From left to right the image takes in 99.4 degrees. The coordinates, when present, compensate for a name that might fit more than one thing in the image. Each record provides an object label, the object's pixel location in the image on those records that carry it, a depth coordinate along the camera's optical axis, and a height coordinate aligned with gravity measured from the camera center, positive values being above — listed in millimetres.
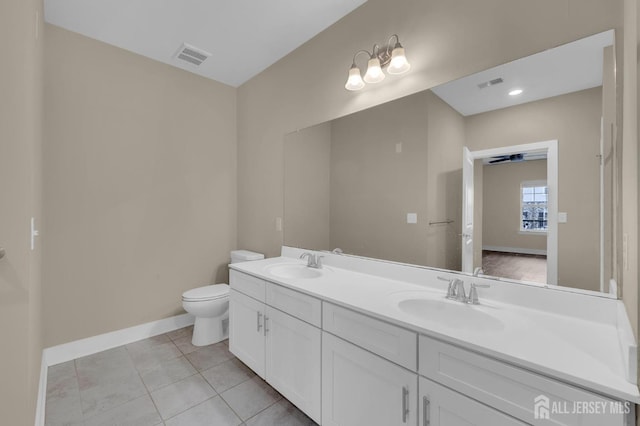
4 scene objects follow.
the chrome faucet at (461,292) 1280 -385
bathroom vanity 758 -495
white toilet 2396 -909
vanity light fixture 1599 +926
